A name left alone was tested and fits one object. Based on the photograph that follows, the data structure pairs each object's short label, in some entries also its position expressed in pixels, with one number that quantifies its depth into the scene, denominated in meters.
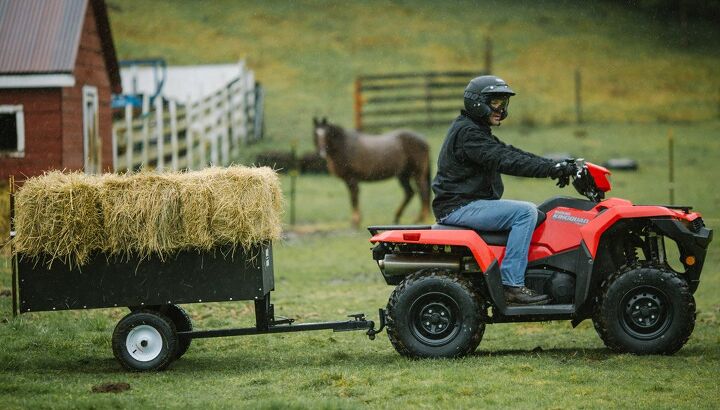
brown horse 46.41
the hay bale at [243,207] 15.96
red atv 16.30
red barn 38.84
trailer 16.05
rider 16.31
